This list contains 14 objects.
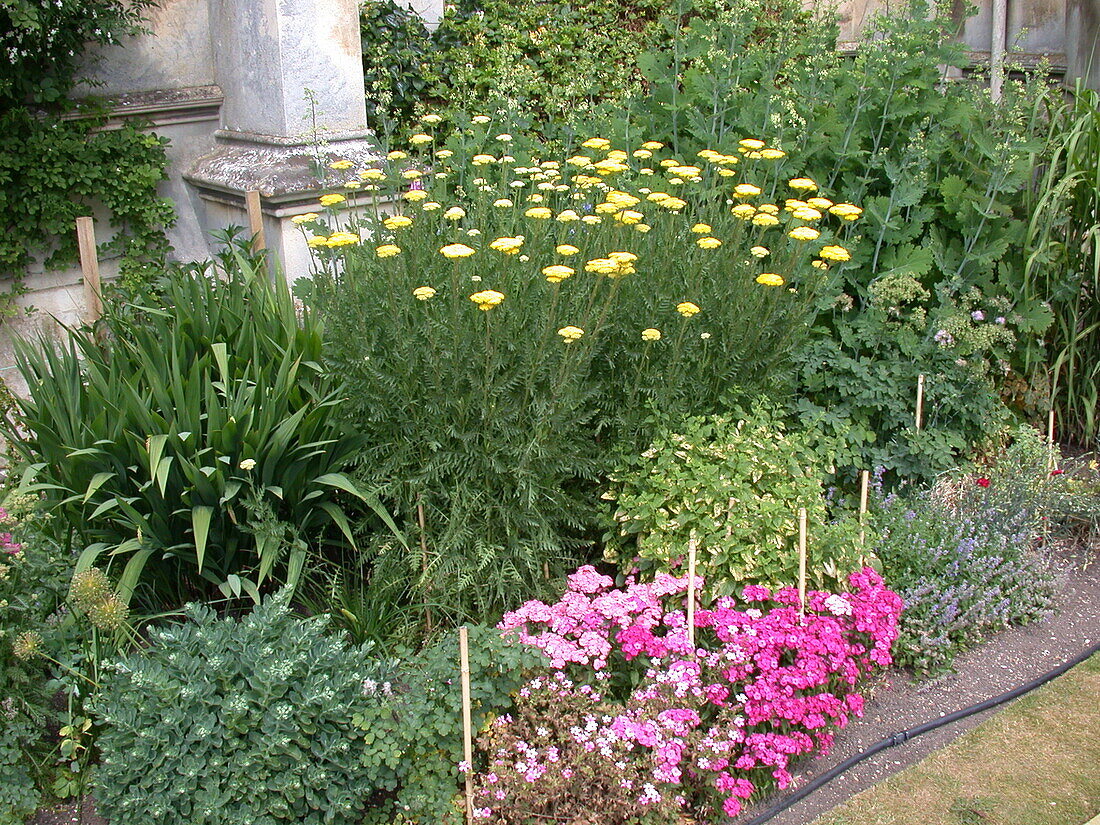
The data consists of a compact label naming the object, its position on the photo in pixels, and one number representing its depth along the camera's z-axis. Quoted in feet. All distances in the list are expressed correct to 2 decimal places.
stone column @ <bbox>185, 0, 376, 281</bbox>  17.51
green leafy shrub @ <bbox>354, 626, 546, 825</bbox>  9.34
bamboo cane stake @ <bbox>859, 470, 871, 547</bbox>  13.17
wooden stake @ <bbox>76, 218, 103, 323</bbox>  15.28
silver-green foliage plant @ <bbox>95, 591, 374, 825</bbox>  8.85
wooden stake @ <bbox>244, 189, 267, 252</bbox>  16.62
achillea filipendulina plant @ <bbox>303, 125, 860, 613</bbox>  10.77
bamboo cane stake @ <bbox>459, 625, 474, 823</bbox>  9.52
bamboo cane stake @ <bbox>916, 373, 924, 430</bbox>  15.17
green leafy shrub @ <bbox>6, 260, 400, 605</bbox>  11.11
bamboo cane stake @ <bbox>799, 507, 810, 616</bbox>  11.45
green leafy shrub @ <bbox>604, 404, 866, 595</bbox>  11.59
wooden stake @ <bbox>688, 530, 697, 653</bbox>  10.77
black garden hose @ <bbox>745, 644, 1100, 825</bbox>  10.36
